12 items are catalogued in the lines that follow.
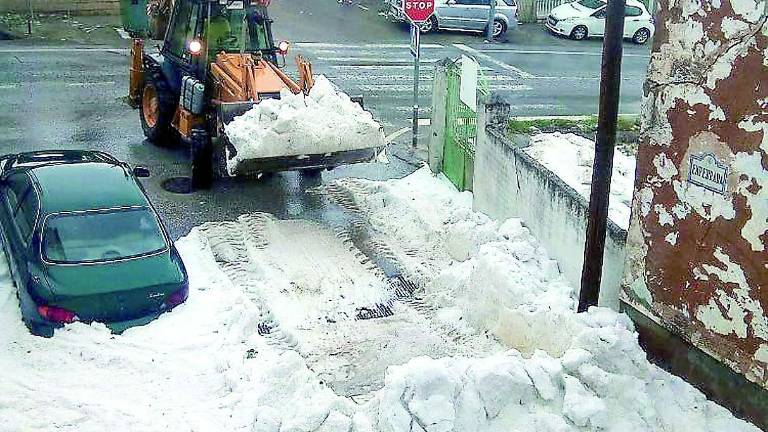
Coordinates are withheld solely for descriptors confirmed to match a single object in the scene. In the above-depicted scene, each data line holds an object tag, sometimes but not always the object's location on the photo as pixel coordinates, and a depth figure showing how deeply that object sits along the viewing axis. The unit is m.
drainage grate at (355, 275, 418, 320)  9.12
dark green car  7.82
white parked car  28.08
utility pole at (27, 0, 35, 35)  24.72
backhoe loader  11.69
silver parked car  27.14
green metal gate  12.12
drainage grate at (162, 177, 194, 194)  12.70
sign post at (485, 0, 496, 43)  26.94
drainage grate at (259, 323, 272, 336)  8.63
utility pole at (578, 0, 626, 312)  6.88
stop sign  14.33
